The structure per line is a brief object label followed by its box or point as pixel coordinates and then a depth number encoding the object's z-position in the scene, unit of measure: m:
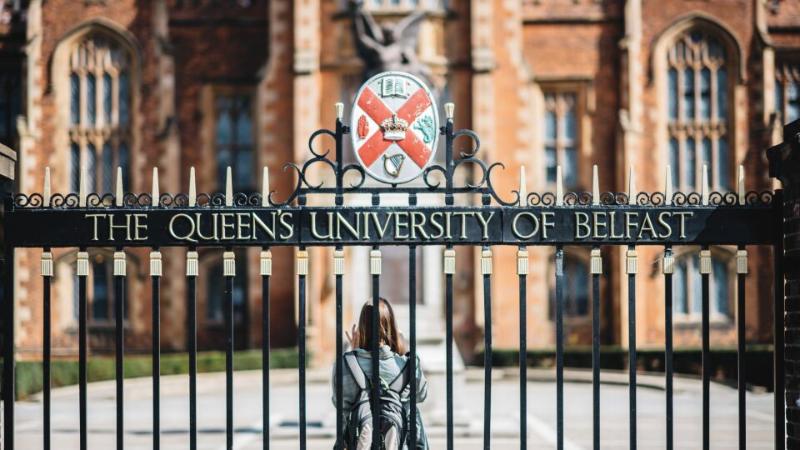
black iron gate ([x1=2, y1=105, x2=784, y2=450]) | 6.75
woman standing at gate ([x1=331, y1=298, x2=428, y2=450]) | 6.91
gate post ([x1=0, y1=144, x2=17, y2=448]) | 6.77
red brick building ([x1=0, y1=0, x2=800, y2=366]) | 27.17
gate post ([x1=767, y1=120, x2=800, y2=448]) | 6.72
